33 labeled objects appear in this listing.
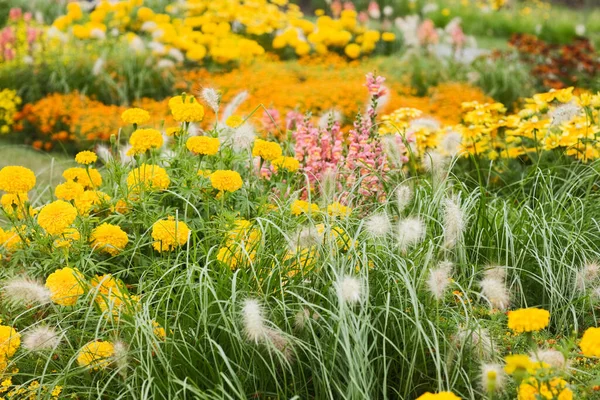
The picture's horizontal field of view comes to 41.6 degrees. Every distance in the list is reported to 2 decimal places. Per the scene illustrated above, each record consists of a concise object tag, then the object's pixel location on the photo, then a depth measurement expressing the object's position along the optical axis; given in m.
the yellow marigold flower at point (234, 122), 4.17
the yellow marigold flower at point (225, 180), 3.42
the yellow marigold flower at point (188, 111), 3.68
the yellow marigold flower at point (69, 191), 3.60
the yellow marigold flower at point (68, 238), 3.37
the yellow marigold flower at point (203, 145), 3.55
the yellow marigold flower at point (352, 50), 10.76
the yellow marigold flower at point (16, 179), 3.36
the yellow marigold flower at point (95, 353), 2.83
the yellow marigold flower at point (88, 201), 3.64
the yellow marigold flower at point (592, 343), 2.27
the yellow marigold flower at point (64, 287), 2.95
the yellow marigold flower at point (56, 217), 3.23
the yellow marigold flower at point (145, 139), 3.58
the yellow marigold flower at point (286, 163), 3.83
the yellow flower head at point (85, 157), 3.64
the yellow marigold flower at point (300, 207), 3.57
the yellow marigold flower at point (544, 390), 2.20
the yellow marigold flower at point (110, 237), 3.35
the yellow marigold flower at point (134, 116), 3.75
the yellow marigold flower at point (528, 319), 2.29
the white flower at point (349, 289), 2.54
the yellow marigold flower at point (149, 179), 3.62
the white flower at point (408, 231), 2.93
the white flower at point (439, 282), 2.64
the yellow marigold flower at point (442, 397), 2.07
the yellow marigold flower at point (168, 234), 3.26
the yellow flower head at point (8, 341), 2.92
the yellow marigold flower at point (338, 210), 3.42
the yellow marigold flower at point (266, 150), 3.70
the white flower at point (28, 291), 2.84
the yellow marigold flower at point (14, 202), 3.58
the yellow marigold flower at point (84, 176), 3.79
